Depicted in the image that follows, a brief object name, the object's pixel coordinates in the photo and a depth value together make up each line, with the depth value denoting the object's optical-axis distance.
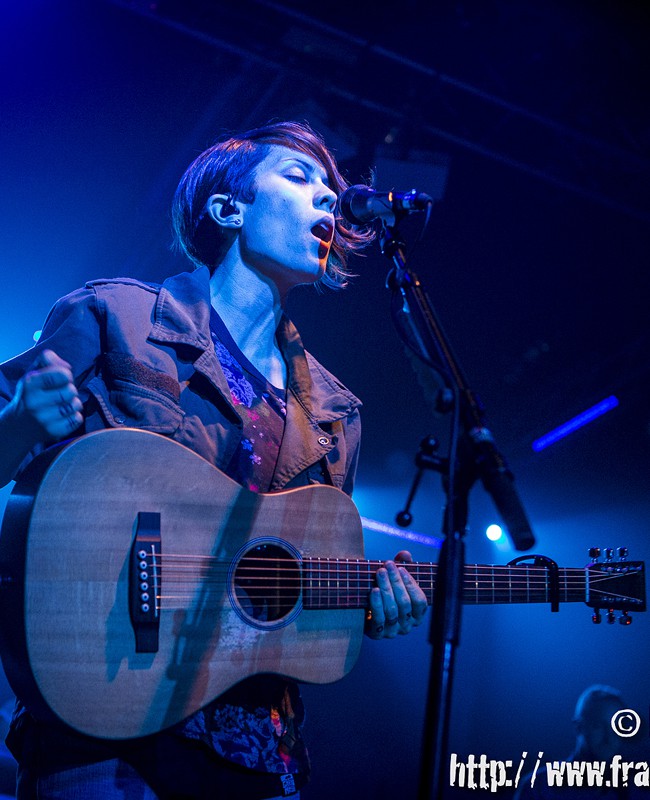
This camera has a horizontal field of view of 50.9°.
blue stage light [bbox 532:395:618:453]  7.22
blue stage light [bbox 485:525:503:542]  7.72
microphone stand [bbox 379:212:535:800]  1.38
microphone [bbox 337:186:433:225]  2.07
